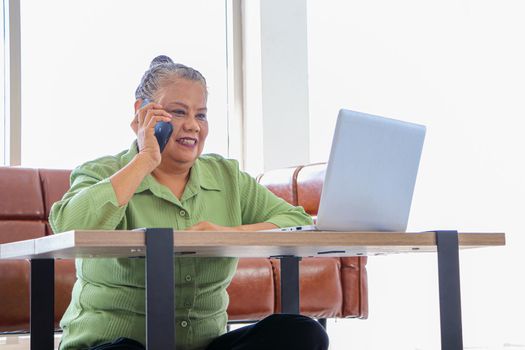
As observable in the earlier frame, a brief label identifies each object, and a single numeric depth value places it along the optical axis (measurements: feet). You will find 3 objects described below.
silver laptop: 6.44
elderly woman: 6.93
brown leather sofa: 11.27
